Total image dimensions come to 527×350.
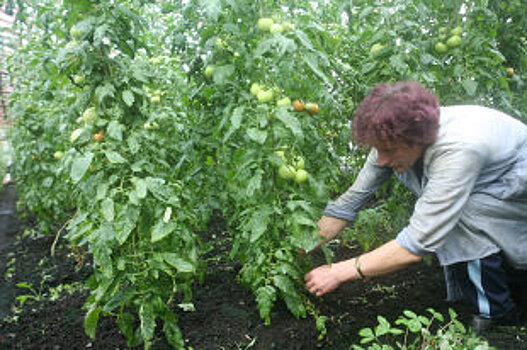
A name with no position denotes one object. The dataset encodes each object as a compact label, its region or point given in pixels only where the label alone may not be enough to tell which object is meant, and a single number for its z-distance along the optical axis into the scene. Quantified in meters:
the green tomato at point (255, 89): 1.64
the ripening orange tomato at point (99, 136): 1.60
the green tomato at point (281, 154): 1.66
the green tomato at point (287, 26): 1.57
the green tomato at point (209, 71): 1.76
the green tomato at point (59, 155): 2.83
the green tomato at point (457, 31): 2.09
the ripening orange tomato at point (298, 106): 1.74
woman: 1.53
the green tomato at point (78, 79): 1.67
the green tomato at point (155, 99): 2.20
